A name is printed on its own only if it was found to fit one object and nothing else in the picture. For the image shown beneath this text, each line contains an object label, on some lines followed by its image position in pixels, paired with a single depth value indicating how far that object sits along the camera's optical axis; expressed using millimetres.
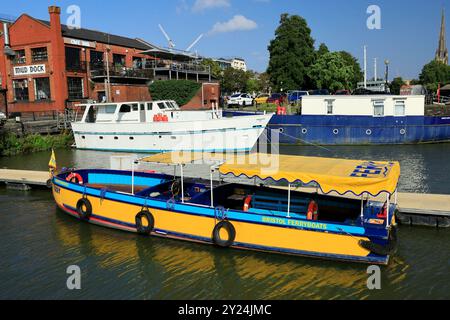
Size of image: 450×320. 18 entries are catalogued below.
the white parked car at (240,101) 55312
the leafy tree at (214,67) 81162
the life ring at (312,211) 11953
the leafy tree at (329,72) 61000
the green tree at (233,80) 80062
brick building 42312
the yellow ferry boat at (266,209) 10867
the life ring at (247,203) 12883
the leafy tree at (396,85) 61625
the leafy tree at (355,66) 86688
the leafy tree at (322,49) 70456
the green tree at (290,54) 60312
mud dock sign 43134
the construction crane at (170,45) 52209
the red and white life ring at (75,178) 16984
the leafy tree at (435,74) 84562
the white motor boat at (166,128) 30781
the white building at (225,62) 157512
